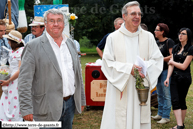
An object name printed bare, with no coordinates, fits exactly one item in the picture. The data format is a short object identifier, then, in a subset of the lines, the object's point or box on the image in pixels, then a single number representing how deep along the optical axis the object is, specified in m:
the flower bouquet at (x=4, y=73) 4.59
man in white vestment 3.81
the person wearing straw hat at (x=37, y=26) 5.60
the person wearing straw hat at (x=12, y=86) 4.60
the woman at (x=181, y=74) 5.04
